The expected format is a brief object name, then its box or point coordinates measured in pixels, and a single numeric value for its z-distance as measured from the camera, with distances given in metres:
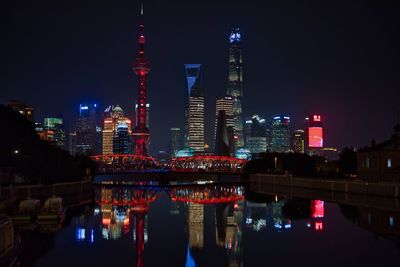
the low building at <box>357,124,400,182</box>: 69.75
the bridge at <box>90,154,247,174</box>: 181.84
